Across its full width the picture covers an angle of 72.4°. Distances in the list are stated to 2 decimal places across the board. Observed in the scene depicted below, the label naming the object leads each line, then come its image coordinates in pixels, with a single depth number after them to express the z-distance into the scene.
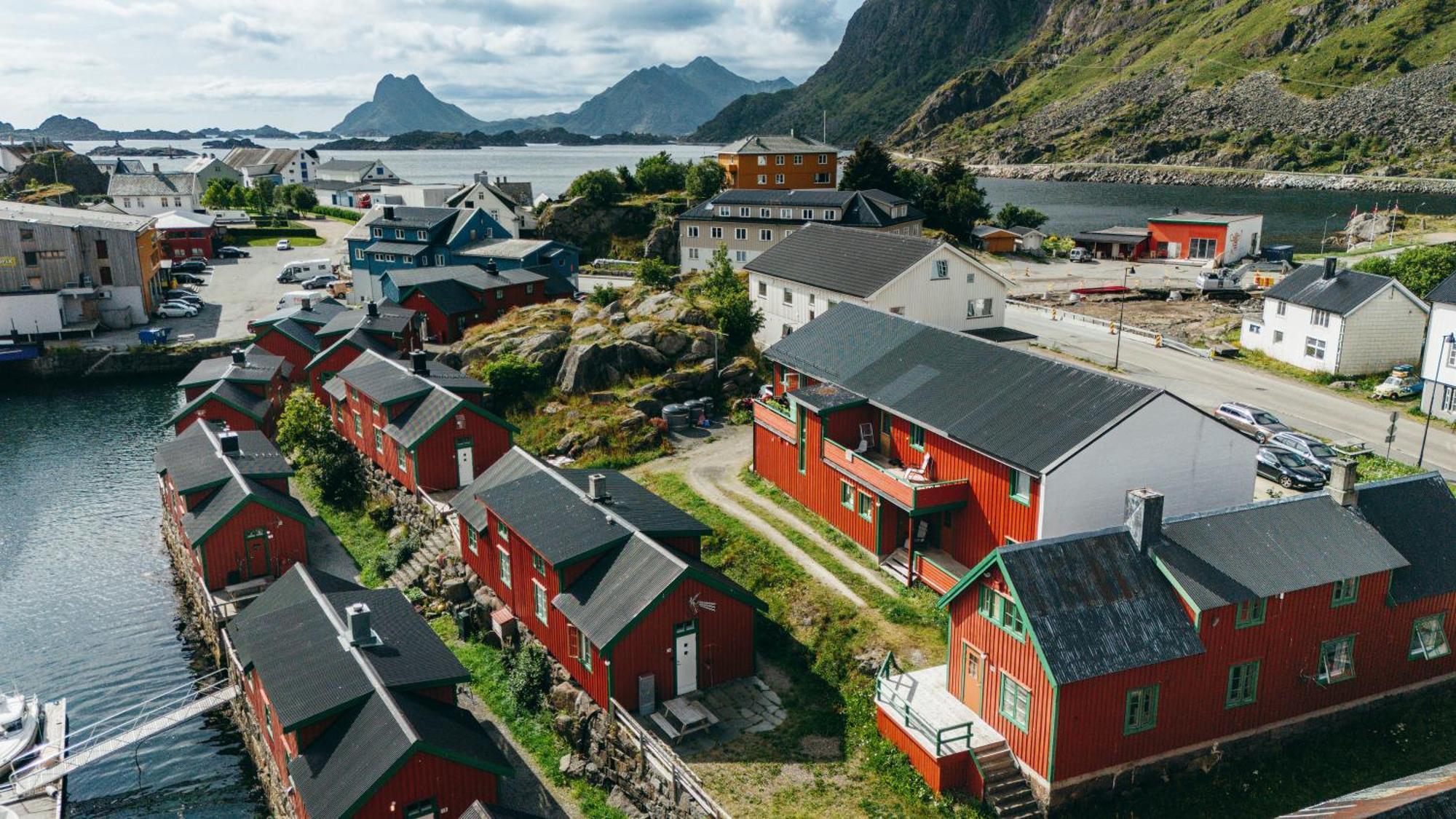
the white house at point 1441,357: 44.50
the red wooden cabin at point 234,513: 39.84
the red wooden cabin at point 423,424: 45.75
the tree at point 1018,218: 106.38
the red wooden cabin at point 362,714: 23.98
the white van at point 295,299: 88.69
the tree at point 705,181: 100.06
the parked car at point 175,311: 90.81
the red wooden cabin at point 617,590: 28.11
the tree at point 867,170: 94.62
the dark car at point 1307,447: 38.00
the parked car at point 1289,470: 36.72
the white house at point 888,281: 50.69
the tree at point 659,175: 105.94
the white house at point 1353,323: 50.81
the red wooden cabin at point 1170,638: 22.84
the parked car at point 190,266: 109.36
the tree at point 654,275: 69.94
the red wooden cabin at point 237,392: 54.56
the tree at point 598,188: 99.12
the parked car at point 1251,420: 40.97
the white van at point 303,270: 103.31
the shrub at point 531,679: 31.47
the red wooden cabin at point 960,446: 28.33
